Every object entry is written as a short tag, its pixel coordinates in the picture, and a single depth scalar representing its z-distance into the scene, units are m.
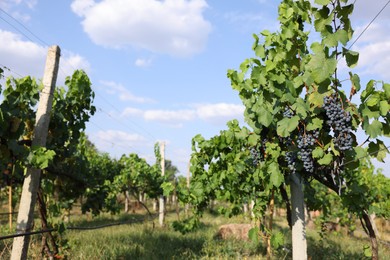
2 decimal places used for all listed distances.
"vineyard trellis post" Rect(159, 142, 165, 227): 16.30
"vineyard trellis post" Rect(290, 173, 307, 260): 4.29
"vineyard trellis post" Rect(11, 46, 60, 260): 4.50
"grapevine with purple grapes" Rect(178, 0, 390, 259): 2.71
